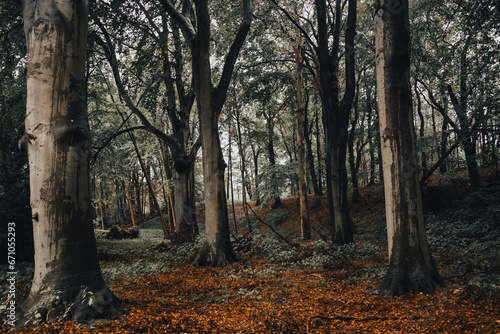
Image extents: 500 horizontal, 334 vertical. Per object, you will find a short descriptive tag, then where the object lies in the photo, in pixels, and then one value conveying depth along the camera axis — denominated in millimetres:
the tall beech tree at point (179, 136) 10500
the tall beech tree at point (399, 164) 4090
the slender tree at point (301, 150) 11133
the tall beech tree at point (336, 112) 8602
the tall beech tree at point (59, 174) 3146
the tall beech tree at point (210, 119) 7270
